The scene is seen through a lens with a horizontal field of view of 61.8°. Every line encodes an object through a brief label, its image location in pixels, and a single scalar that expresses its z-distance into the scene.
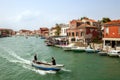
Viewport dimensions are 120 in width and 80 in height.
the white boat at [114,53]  18.84
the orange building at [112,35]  21.62
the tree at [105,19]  36.42
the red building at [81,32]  29.45
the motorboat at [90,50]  22.16
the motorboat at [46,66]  13.01
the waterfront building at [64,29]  40.45
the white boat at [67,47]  24.87
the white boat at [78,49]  23.37
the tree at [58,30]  43.82
